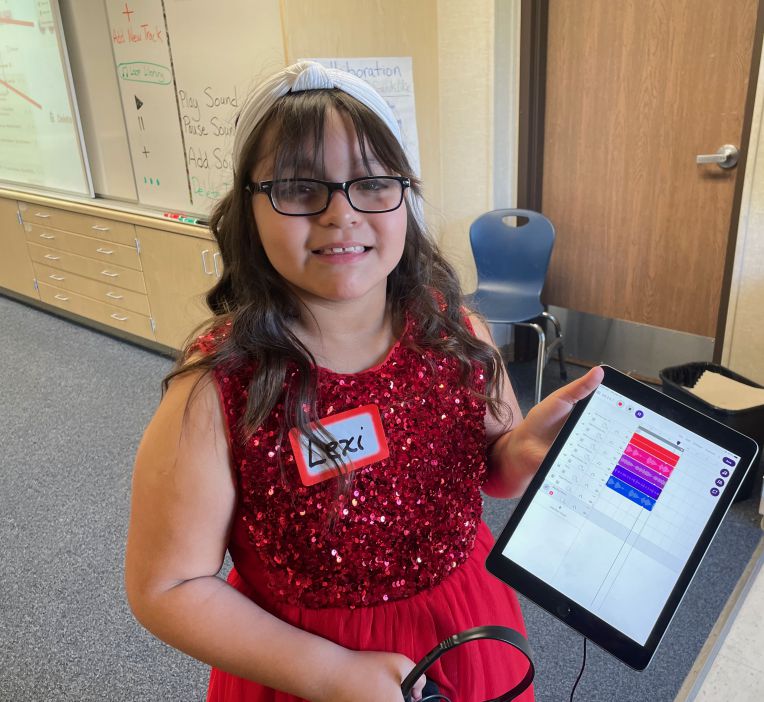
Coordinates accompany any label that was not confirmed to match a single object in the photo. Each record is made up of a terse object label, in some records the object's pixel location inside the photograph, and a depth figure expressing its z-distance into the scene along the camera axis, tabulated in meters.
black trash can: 2.23
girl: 0.75
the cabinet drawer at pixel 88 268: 3.71
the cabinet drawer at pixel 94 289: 3.74
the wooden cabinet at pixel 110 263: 3.37
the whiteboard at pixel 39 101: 3.76
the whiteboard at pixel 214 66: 2.68
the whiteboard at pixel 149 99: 3.15
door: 2.56
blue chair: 2.87
